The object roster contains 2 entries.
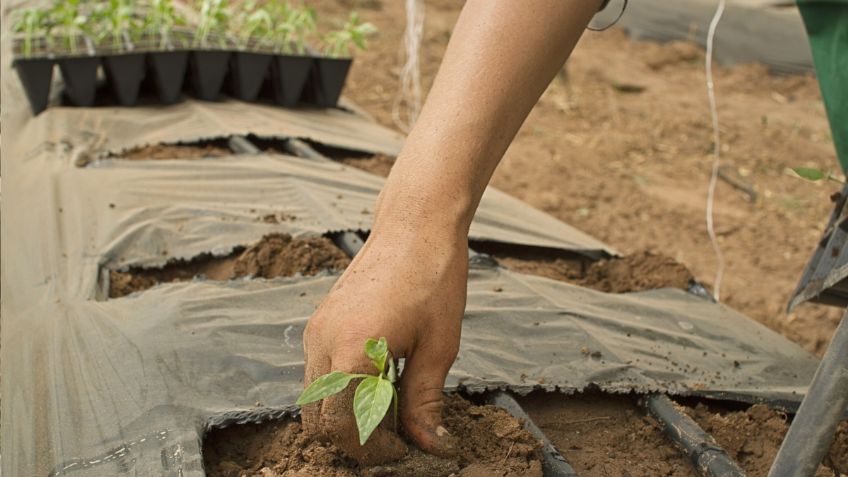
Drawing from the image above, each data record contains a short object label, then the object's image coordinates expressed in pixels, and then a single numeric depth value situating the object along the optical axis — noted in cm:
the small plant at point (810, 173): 143
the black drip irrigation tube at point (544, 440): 150
